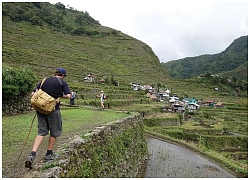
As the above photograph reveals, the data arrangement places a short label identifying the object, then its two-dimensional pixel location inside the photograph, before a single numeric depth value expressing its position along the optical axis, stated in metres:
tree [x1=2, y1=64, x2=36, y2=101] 10.88
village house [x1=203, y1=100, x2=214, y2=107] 61.06
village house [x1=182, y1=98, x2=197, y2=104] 59.23
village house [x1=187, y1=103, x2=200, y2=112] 54.27
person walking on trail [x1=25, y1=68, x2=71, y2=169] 4.83
